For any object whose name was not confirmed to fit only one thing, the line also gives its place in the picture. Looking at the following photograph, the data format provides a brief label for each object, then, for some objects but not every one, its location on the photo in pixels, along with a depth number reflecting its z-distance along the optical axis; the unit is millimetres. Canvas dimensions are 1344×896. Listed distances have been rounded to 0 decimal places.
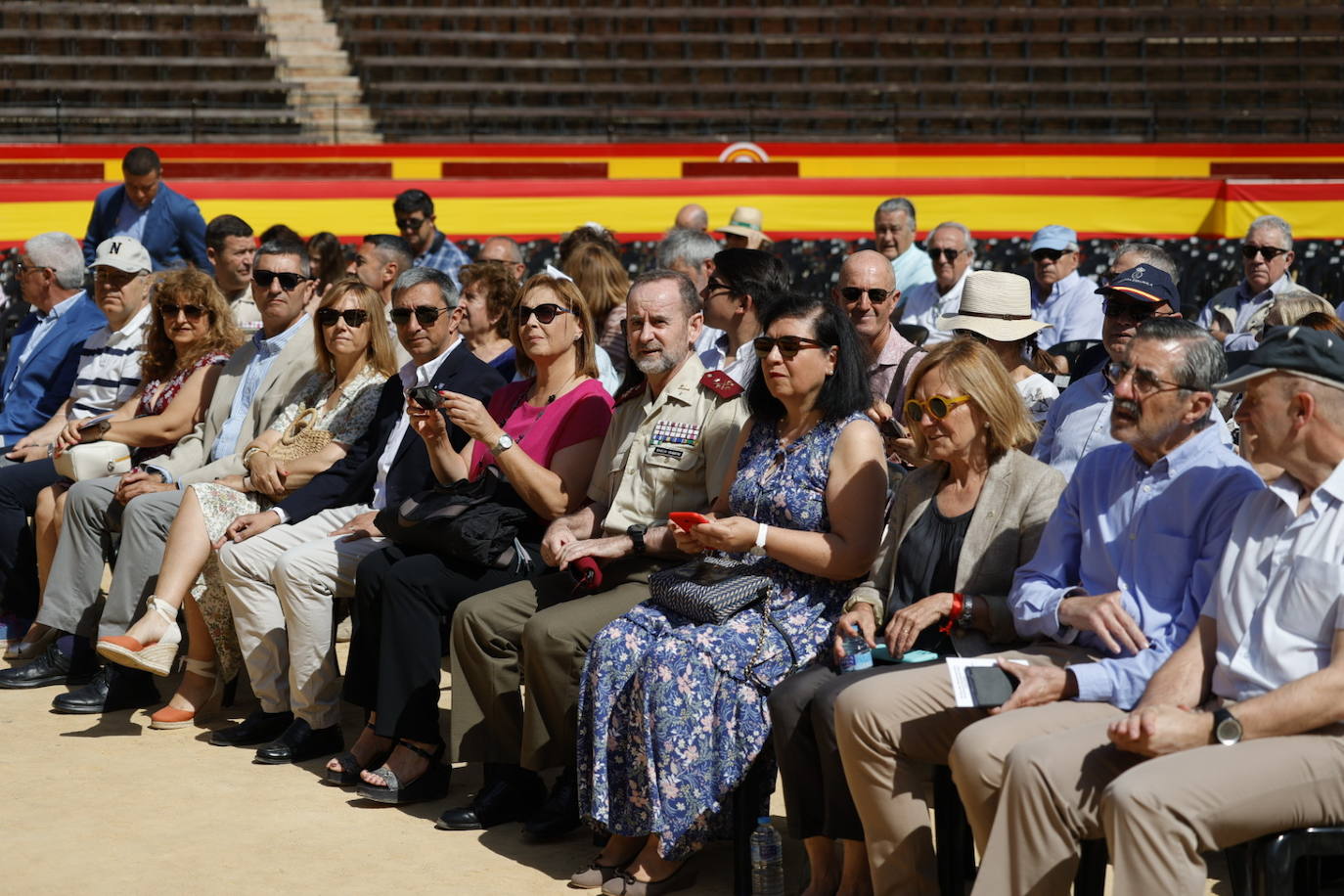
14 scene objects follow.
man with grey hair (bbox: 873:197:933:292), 8508
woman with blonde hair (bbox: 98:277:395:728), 5273
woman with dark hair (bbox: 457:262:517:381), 5727
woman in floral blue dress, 3684
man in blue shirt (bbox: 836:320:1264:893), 3152
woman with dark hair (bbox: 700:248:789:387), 5090
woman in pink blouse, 4477
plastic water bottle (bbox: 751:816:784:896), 3572
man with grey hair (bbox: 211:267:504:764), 4906
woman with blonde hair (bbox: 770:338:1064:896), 3477
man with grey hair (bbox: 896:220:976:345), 7652
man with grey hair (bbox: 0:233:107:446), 6918
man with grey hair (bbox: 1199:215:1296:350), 7188
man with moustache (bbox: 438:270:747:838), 4203
